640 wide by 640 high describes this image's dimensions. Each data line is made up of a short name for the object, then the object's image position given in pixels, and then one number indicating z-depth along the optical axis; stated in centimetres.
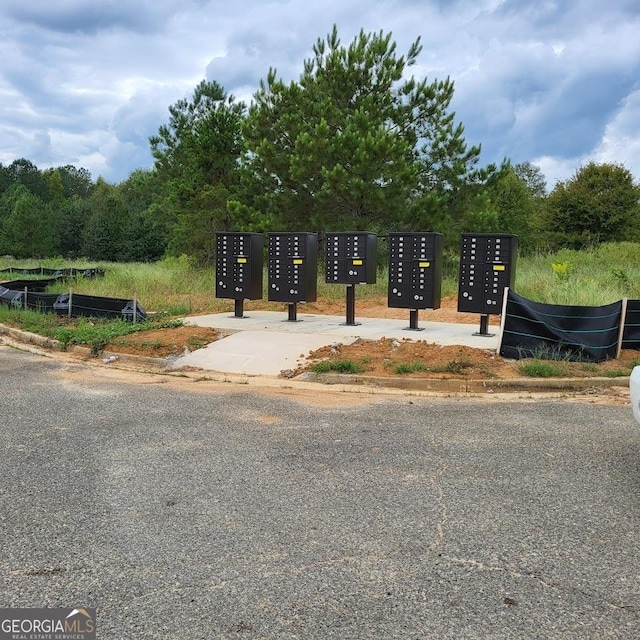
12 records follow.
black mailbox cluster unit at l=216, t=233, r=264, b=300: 1327
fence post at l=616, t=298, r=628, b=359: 900
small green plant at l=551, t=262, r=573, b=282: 1651
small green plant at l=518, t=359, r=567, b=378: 826
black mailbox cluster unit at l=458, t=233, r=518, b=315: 1079
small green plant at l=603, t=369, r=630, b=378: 823
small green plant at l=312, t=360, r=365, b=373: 862
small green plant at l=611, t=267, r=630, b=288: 1645
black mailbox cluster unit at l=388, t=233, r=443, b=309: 1159
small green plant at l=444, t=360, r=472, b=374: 845
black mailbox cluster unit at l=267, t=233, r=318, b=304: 1274
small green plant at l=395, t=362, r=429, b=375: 848
